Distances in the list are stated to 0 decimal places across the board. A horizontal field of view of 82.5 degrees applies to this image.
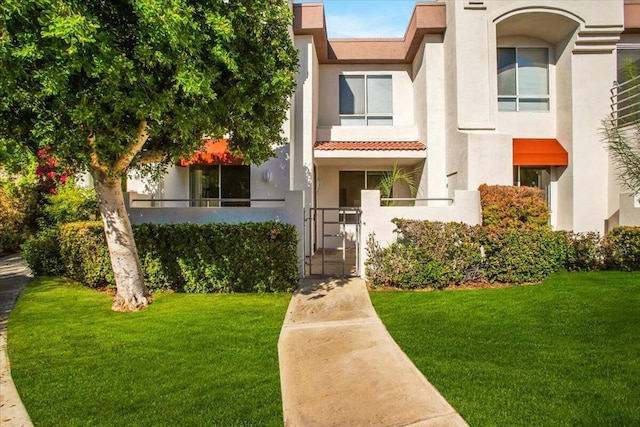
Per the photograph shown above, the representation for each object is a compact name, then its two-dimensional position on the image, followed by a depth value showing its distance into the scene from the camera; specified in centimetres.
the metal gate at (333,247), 1117
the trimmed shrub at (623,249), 1003
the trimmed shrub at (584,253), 1013
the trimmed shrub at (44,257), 1183
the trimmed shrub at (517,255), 961
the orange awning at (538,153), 1412
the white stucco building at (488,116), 1356
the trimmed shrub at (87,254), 1026
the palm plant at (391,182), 1231
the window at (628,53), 1515
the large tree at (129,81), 519
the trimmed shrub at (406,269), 957
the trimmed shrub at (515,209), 1108
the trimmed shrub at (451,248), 958
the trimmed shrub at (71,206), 1358
